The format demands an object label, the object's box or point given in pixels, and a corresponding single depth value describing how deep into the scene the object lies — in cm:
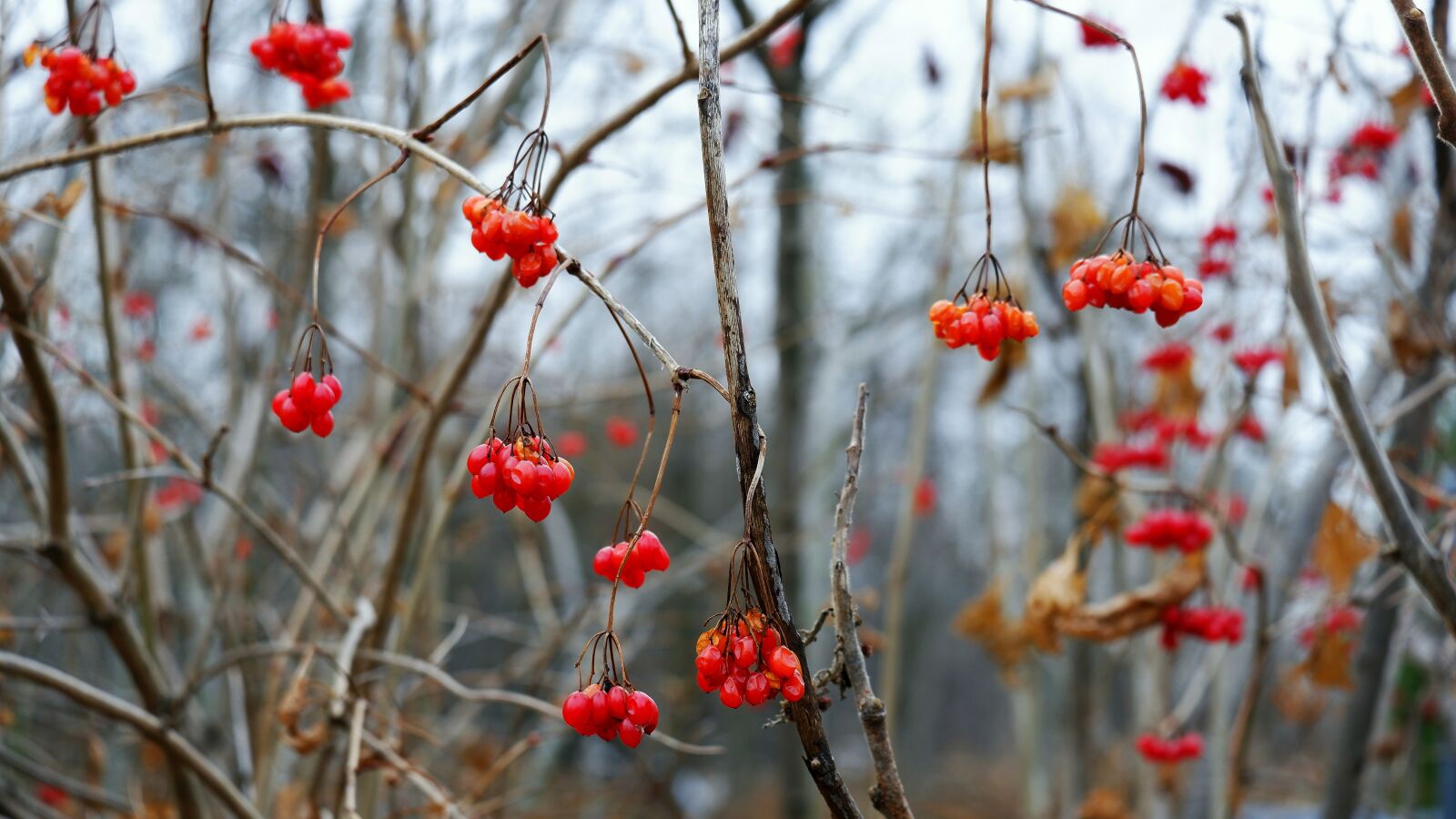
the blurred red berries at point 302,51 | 138
